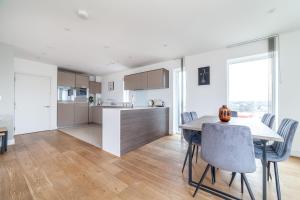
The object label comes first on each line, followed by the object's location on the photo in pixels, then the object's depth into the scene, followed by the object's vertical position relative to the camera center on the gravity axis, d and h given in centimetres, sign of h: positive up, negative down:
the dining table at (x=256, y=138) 124 -37
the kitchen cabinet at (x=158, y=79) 419 +69
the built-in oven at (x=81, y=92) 595 +34
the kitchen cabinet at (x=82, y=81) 584 +86
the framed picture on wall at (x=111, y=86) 639 +67
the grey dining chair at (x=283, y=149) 142 -57
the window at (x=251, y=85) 299 +35
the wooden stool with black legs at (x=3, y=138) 287 -88
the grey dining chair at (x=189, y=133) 201 -57
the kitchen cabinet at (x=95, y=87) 651 +62
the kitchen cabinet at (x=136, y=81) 455 +67
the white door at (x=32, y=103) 422 -13
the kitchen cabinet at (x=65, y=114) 526 -64
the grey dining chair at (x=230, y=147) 121 -47
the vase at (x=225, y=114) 191 -22
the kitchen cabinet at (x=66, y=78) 524 +87
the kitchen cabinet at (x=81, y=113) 584 -62
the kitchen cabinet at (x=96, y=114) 609 -73
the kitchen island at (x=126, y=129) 273 -69
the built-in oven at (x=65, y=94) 534 +23
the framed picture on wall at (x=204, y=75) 366 +69
